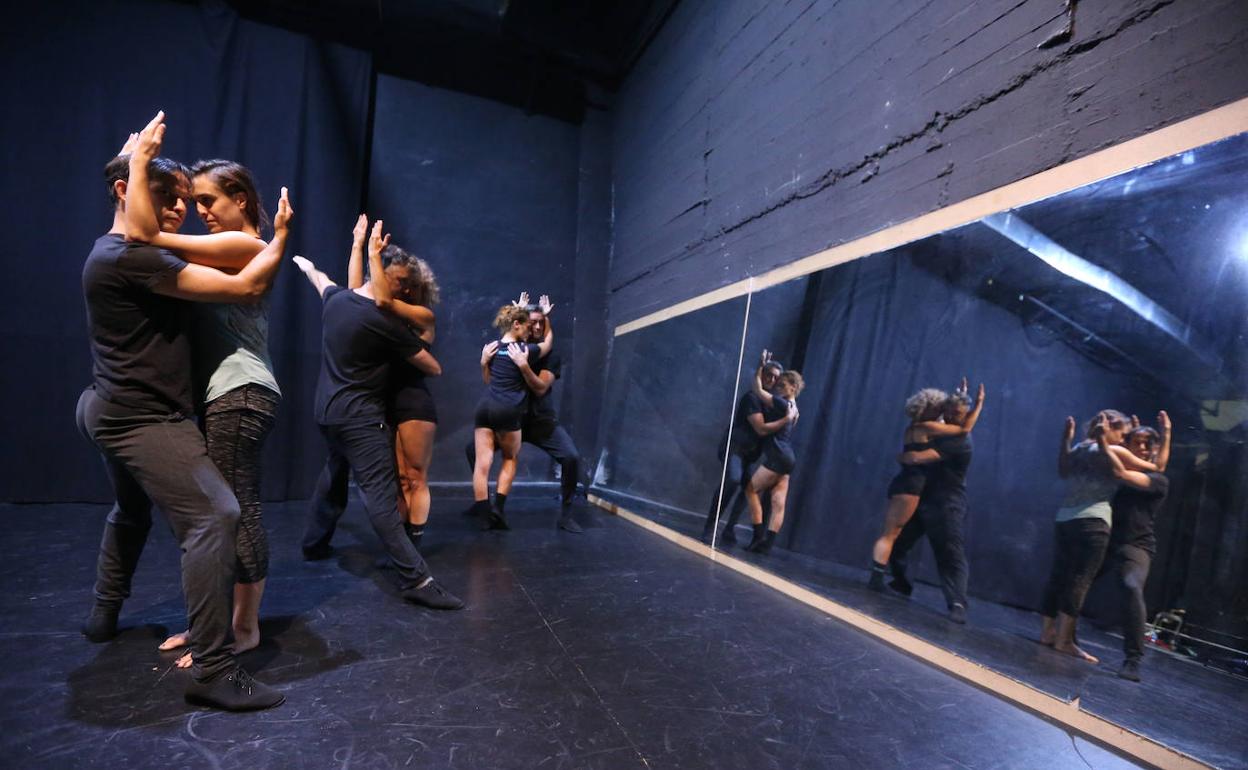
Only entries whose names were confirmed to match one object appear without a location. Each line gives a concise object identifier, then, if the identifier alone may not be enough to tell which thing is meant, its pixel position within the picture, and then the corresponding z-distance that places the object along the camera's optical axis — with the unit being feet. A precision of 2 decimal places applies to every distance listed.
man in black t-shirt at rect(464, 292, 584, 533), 10.91
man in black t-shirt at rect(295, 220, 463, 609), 6.19
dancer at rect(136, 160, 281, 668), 4.46
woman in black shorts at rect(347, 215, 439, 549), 7.28
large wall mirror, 3.91
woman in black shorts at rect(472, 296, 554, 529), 10.37
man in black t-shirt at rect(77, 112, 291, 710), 3.86
